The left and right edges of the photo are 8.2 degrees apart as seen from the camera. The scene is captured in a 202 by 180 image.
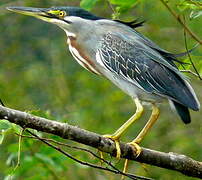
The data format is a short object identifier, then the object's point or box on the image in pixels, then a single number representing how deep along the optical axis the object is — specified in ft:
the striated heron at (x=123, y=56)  29.43
